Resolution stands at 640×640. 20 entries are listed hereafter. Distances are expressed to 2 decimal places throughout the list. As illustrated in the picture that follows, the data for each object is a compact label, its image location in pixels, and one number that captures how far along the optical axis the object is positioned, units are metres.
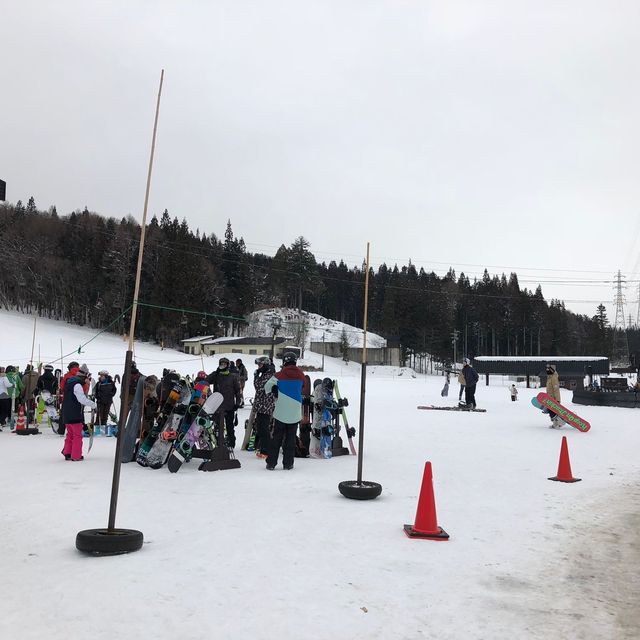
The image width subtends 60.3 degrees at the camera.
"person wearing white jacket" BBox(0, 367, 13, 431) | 15.51
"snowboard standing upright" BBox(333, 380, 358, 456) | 11.09
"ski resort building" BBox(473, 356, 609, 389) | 57.66
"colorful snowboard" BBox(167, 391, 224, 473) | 9.32
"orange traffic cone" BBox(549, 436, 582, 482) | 8.74
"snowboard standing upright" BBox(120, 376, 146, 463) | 9.95
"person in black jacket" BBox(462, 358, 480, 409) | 21.91
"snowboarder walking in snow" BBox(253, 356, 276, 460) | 10.08
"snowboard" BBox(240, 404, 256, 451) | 11.48
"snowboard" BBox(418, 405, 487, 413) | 22.07
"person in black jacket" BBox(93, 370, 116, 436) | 14.44
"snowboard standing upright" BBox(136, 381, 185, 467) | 9.44
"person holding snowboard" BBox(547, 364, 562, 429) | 16.33
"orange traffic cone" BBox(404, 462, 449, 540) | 5.59
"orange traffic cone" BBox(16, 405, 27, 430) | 14.84
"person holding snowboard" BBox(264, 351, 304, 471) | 9.30
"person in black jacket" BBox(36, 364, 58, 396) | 15.85
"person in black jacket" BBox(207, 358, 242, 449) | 10.37
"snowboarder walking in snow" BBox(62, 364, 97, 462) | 9.98
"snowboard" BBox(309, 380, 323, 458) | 11.07
